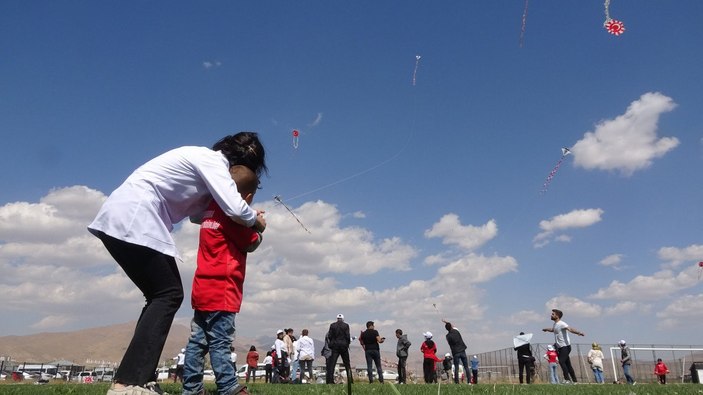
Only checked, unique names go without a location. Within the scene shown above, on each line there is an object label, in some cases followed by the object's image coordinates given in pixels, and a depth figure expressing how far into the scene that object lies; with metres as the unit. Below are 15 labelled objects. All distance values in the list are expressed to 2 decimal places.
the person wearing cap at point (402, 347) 17.33
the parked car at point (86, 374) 56.38
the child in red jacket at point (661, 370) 26.75
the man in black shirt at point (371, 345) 15.68
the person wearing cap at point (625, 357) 20.52
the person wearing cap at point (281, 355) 18.70
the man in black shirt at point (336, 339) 13.98
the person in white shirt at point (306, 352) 18.06
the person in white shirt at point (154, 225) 3.04
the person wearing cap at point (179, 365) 19.61
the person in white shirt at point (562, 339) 15.30
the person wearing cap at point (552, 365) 19.80
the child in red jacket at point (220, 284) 3.25
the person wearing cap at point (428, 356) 17.12
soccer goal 29.54
